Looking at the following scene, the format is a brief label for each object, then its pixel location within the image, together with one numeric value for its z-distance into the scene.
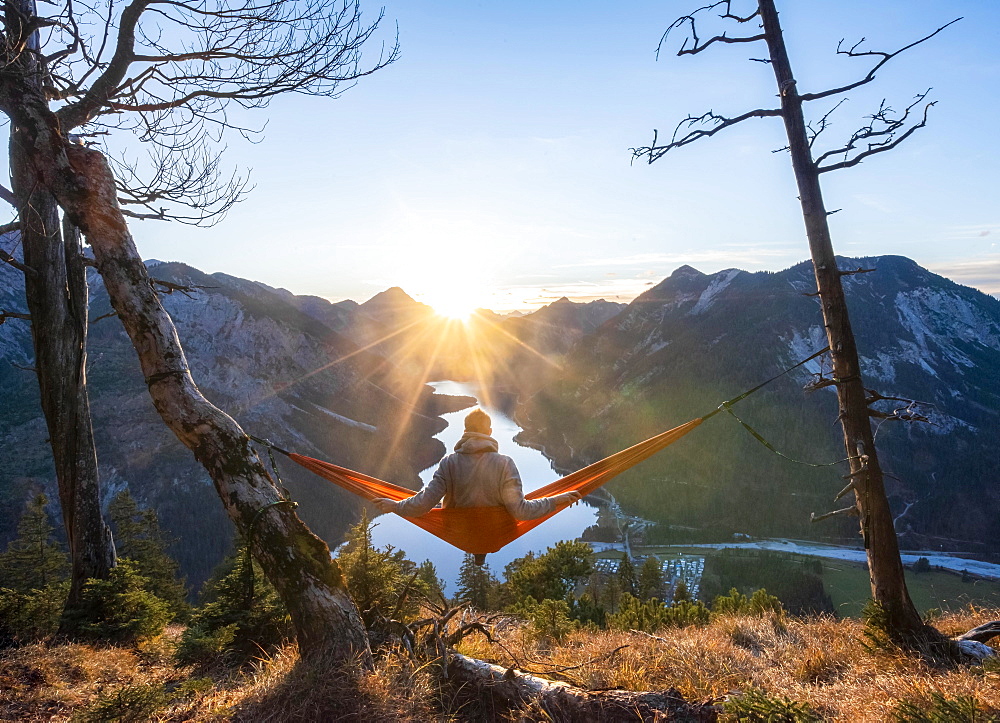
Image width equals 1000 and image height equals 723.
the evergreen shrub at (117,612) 4.79
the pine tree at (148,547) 12.62
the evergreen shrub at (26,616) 4.49
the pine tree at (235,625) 4.17
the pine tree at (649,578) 29.78
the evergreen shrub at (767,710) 2.46
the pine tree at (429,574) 17.43
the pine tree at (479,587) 15.75
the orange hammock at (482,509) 3.84
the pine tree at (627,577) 28.97
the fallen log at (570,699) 2.69
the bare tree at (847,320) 4.17
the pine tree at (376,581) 3.88
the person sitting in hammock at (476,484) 3.65
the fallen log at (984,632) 4.04
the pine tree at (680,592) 26.17
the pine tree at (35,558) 12.32
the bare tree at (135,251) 3.01
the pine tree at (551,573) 15.51
